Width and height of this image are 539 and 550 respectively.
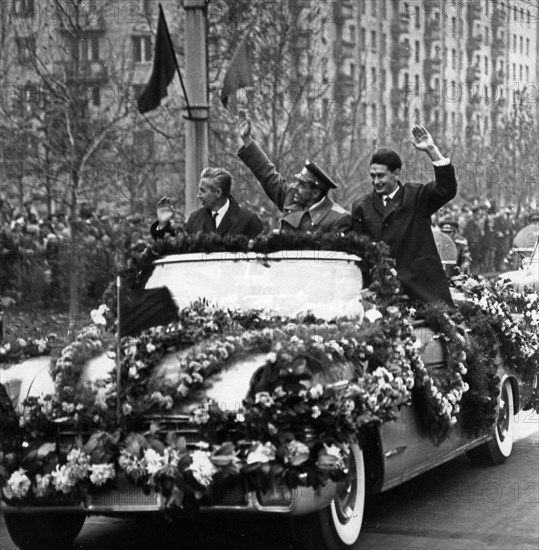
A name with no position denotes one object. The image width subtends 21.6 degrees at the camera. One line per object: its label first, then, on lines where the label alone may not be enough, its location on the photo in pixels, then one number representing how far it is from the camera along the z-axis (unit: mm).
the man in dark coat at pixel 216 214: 9664
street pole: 12828
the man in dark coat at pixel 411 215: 8742
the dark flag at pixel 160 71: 13789
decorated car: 6324
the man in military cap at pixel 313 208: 9125
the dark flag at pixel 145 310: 7402
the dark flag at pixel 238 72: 13688
